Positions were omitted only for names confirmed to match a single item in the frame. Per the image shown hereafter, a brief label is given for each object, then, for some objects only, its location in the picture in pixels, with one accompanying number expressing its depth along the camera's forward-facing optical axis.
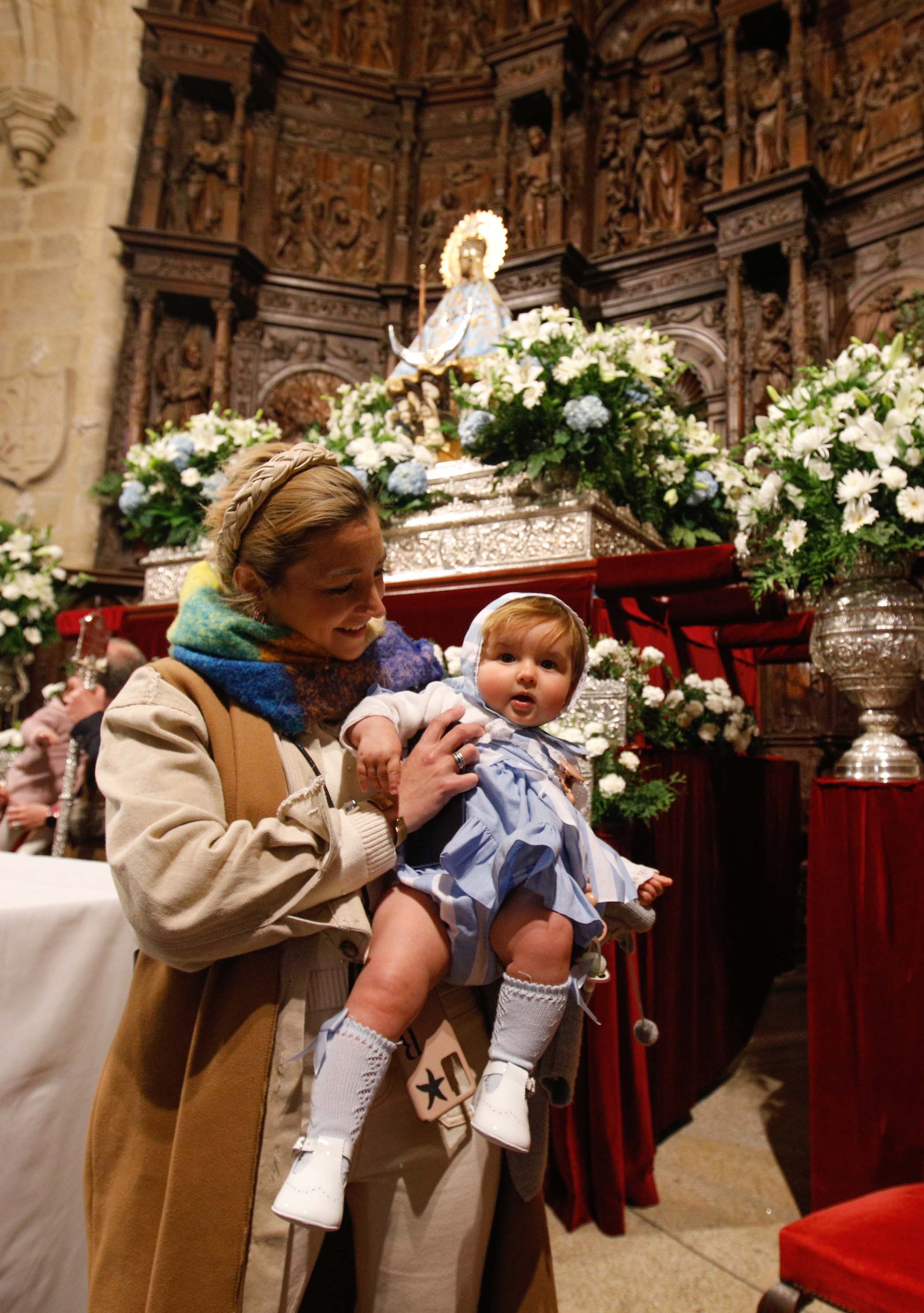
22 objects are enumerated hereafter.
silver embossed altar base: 3.34
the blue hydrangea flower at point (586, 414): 3.33
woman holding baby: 1.05
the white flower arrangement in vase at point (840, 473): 2.46
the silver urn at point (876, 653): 2.53
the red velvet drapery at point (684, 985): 2.52
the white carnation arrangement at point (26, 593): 5.29
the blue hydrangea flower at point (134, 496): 4.94
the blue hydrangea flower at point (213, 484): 4.58
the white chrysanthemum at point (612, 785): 2.51
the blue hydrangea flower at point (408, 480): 3.73
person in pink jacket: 3.85
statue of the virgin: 4.39
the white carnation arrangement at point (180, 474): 4.80
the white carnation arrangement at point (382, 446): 3.78
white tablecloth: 1.52
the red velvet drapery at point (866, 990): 2.34
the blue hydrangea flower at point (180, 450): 4.80
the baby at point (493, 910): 1.06
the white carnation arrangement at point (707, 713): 3.19
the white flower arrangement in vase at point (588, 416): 3.44
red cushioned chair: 1.36
